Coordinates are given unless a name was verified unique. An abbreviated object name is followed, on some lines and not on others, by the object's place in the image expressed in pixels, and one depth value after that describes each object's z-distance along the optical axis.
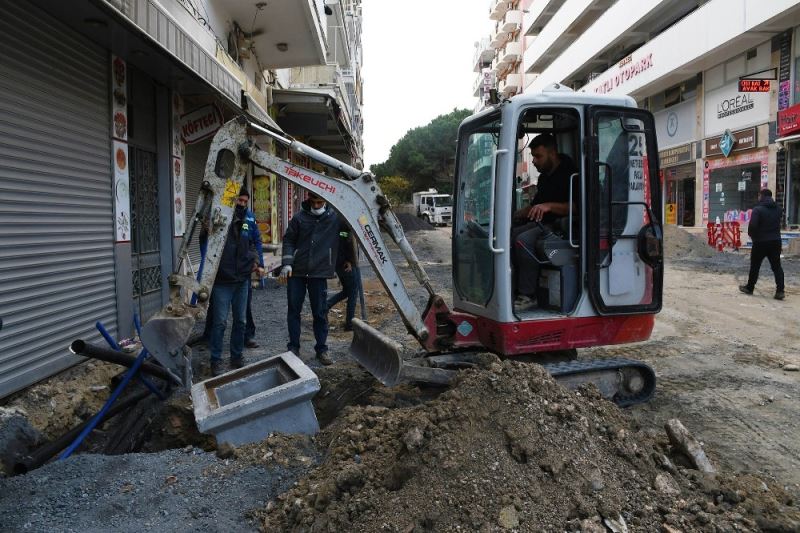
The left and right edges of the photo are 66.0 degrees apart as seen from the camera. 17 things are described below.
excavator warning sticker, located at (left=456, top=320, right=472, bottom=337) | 5.29
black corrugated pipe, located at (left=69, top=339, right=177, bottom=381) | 3.95
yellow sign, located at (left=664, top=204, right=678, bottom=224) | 26.58
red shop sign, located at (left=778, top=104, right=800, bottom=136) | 18.02
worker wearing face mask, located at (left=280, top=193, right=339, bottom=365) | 6.44
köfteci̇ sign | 9.46
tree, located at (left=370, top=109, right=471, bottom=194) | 62.56
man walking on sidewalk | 10.73
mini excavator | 4.77
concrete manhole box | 3.88
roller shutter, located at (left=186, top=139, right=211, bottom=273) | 10.35
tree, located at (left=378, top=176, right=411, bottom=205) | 62.06
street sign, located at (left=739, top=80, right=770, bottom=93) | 18.98
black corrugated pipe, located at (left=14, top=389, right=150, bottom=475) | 3.85
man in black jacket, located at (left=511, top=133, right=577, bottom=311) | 4.91
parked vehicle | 46.31
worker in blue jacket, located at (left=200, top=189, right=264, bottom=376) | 6.15
